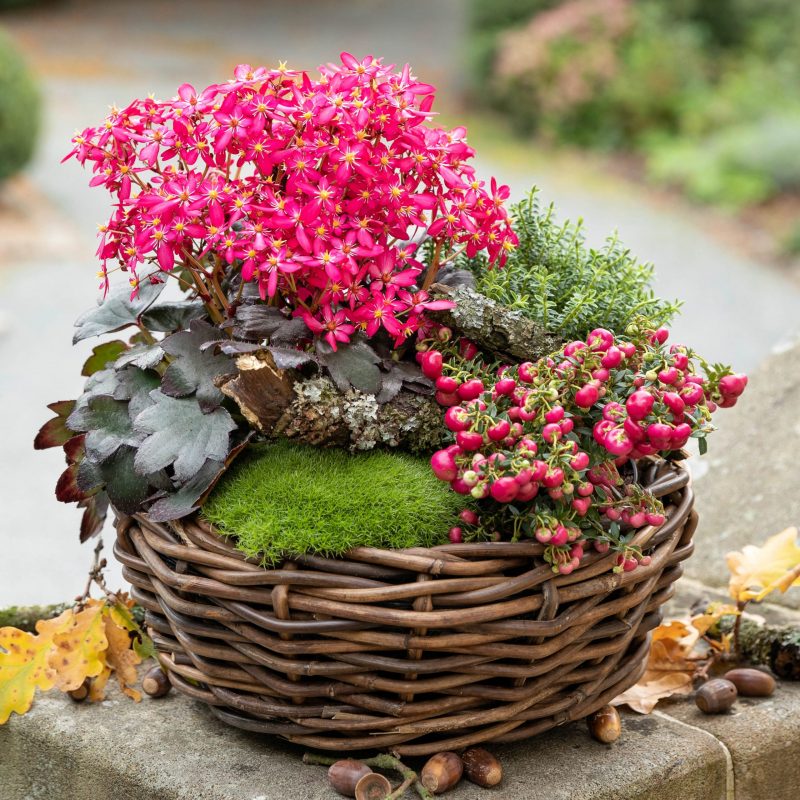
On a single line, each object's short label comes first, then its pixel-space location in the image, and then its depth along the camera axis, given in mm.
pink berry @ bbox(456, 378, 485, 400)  1188
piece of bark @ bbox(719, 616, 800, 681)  1353
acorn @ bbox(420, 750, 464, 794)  1183
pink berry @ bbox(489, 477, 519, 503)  1135
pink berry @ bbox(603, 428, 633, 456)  1151
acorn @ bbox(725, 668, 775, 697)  1322
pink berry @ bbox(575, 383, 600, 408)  1163
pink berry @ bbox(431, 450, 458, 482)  1168
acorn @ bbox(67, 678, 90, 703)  1282
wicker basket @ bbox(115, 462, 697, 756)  1151
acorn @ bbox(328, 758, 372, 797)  1179
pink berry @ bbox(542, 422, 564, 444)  1155
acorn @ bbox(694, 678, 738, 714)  1297
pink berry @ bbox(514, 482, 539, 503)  1144
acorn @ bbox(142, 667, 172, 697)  1288
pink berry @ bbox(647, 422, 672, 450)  1158
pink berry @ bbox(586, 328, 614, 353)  1189
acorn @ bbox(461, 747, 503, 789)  1193
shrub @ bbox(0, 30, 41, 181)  7516
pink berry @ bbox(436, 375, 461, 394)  1194
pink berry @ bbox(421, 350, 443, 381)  1205
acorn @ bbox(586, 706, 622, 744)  1249
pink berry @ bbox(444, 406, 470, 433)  1167
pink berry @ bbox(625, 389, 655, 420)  1158
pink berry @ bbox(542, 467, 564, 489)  1143
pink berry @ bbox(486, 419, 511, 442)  1151
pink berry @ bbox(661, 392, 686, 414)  1167
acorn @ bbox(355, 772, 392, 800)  1171
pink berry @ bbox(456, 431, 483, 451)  1156
